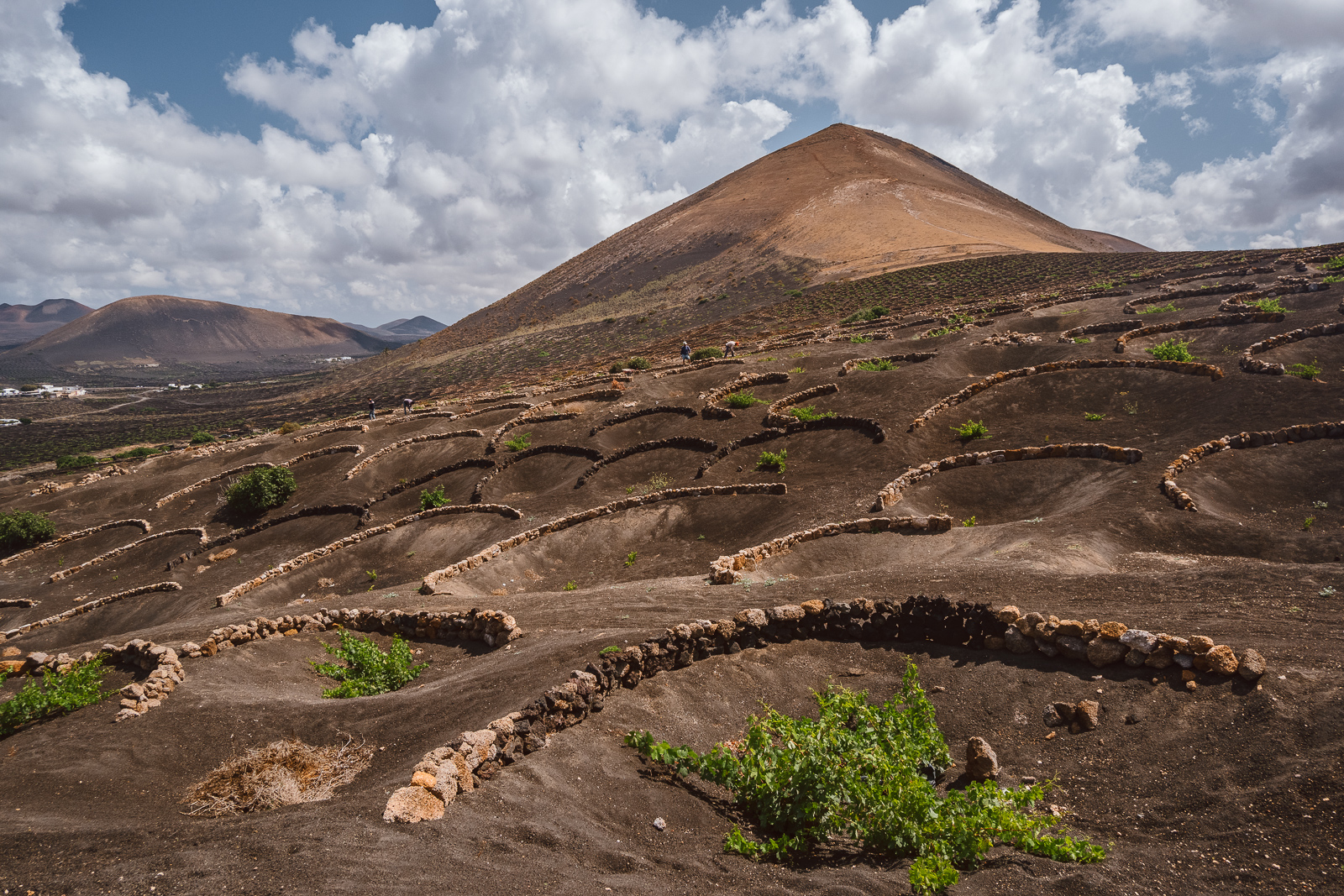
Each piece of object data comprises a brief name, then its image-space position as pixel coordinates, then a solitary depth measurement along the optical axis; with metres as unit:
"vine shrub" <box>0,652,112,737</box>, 8.40
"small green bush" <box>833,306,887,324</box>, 47.47
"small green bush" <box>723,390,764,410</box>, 26.45
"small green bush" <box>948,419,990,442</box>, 19.69
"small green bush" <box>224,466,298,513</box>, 26.14
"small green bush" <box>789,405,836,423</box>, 22.86
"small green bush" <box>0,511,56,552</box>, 27.56
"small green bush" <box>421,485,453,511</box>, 22.61
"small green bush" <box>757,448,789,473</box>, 20.17
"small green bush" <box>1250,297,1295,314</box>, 24.31
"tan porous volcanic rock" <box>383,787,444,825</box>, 5.27
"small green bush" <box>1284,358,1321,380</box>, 18.09
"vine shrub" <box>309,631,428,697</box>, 9.76
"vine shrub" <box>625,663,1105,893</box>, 4.78
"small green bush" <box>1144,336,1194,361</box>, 21.47
